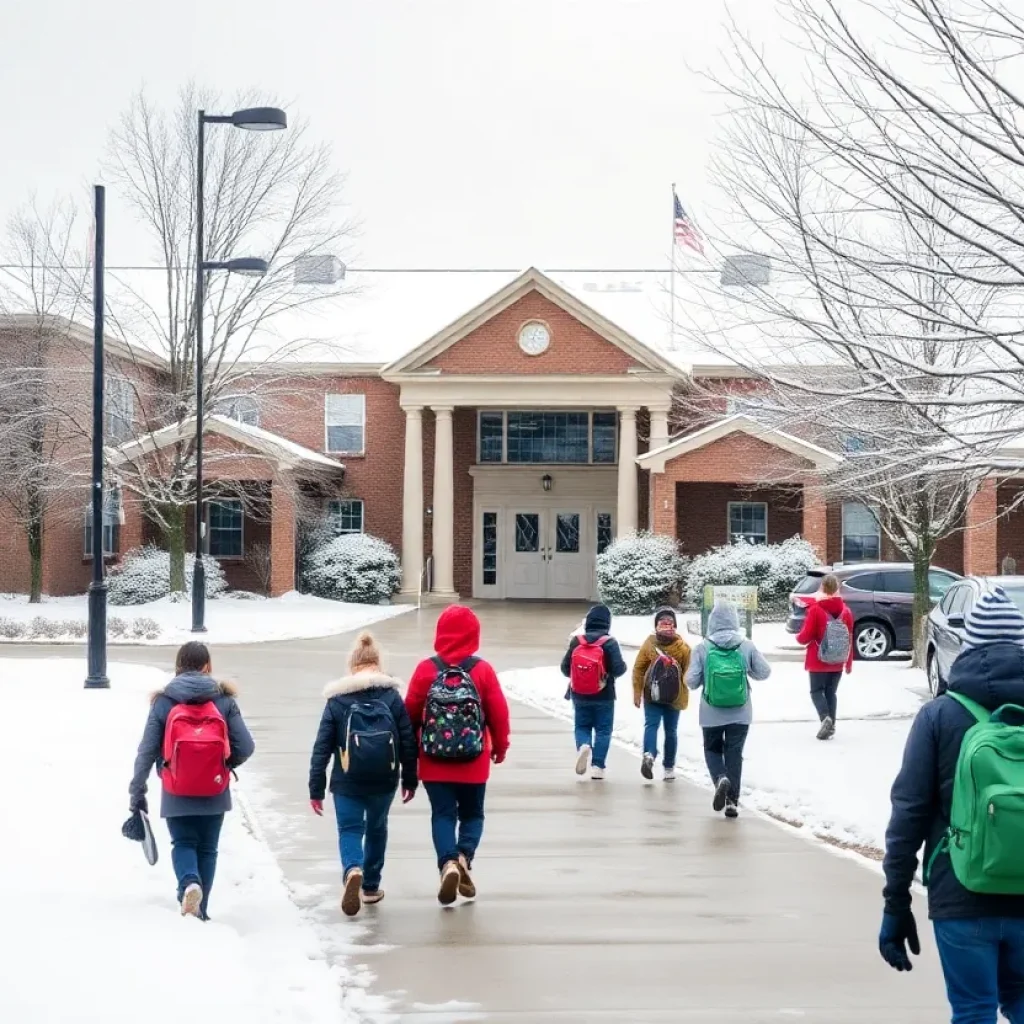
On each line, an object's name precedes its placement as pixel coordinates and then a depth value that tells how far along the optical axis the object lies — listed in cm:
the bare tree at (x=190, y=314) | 3300
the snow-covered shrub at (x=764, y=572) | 3347
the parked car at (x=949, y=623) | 1753
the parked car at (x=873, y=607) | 2519
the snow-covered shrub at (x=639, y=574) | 3425
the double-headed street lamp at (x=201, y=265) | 2094
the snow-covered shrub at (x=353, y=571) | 3728
